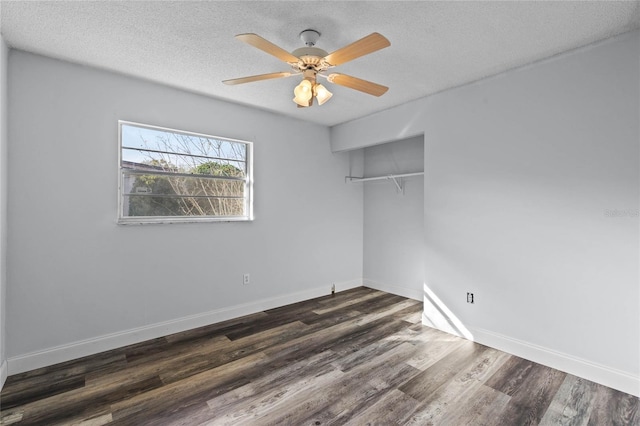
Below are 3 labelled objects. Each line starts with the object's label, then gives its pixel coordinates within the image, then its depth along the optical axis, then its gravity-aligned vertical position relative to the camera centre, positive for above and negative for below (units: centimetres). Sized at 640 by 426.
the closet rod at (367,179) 391 +50
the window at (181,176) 300 +39
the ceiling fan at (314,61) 175 +97
